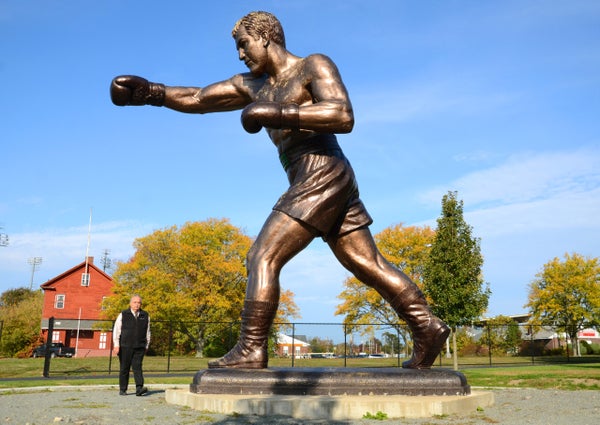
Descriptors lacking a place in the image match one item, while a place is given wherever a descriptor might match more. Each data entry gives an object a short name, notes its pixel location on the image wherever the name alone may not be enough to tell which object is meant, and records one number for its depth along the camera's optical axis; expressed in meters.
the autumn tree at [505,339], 30.55
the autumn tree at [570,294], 38.16
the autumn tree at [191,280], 36.91
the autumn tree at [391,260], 42.25
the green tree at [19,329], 34.94
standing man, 7.75
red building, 47.88
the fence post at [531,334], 26.61
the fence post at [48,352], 13.94
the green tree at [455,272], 19.31
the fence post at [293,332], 20.49
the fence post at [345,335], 21.50
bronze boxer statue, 4.75
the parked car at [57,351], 34.36
